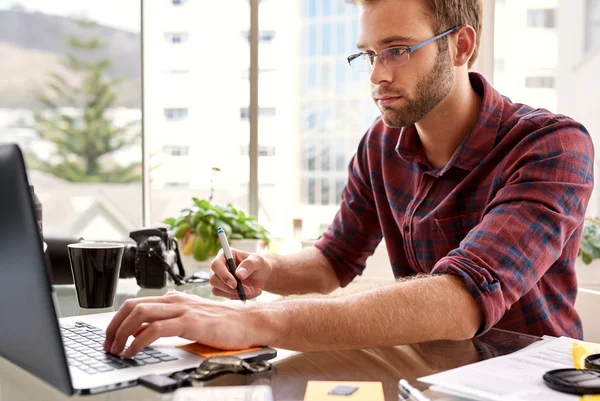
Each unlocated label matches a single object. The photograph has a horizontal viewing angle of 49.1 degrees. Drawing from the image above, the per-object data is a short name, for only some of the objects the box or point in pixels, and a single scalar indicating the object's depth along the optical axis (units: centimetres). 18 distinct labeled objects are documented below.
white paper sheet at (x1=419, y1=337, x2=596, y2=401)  76
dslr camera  165
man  99
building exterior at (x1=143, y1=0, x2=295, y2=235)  320
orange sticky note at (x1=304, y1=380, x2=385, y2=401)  77
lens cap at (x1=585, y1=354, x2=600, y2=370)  87
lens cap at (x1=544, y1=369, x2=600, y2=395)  76
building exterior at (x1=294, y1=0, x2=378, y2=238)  334
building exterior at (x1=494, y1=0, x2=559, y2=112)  267
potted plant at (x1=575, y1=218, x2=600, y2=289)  246
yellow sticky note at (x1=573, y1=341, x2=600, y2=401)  90
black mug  138
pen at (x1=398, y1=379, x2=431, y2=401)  75
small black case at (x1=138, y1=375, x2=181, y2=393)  78
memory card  78
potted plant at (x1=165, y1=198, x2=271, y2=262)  212
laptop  69
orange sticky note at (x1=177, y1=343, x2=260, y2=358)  91
